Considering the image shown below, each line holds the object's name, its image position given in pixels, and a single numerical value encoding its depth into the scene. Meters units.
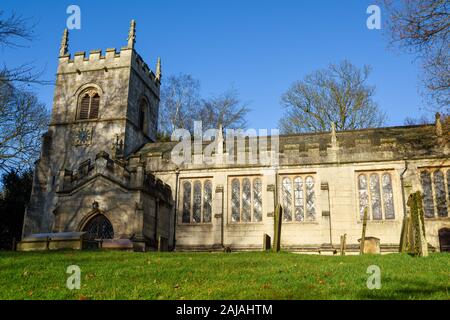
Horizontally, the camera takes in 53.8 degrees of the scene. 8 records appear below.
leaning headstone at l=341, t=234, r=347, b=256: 18.45
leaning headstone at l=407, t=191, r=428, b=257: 13.77
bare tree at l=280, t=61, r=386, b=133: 34.78
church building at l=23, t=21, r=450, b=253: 21.52
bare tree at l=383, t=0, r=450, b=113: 12.03
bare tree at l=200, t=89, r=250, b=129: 39.51
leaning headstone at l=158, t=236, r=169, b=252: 19.87
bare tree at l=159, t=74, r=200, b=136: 40.75
